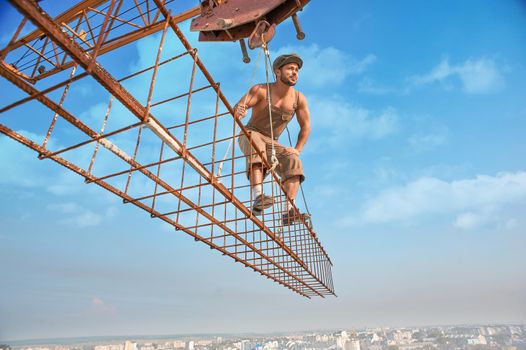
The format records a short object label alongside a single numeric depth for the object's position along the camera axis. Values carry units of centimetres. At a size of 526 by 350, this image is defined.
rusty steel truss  110
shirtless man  373
